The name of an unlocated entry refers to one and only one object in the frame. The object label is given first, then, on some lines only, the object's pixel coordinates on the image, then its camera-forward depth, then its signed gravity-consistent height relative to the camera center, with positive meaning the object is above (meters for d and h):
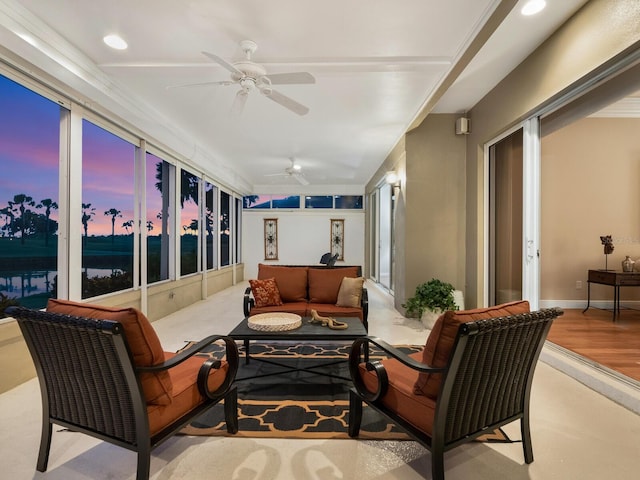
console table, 4.16 -0.51
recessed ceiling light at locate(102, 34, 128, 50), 2.91 +1.79
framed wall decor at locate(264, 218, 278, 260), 10.70 +0.15
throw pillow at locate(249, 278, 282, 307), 3.94 -0.63
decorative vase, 4.31 -0.32
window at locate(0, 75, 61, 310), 2.88 +0.42
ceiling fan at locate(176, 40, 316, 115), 2.84 +1.45
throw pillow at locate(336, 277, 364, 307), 3.86 -0.61
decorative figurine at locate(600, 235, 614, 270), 4.67 -0.04
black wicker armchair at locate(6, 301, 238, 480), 1.46 -0.65
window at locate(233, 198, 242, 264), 10.11 +0.30
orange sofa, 3.76 -0.62
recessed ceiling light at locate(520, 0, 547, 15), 2.62 +1.89
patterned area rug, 2.11 -1.22
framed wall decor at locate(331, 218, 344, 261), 10.74 +0.15
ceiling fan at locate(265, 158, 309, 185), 7.52 +1.63
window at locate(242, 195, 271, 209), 10.71 +1.28
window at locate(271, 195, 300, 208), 10.76 +1.29
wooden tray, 2.74 -0.72
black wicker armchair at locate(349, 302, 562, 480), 1.49 -0.69
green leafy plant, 4.63 -0.82
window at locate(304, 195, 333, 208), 10.78 +1.29
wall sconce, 5.89 +1.10
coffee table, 2.65 -0.76
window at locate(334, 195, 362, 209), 10.78 +1.22
